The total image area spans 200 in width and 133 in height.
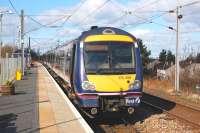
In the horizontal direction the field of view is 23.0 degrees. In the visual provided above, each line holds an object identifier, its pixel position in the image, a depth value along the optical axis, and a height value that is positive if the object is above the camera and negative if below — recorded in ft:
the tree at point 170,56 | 241.37 +2.63
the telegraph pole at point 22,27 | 153.18 +10.66
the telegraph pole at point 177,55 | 99.91 +1.41
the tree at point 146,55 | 204.11 +2.92
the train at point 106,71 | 51.52 -1.02
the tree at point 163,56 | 251.27 +3.00
